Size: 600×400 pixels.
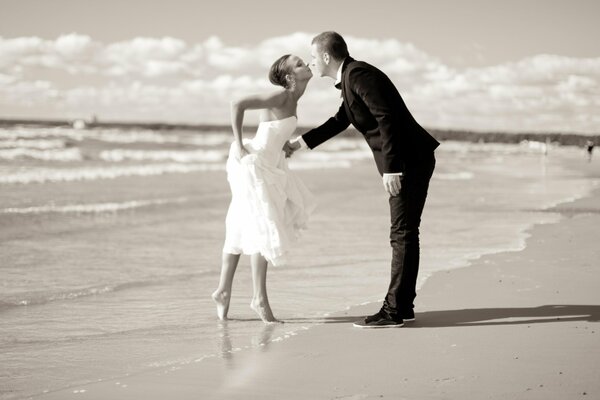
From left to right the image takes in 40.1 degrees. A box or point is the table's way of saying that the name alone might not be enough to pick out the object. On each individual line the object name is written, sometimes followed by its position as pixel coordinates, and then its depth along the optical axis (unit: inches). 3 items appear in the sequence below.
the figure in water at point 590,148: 1499.5
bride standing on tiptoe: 204.8
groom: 189.6
